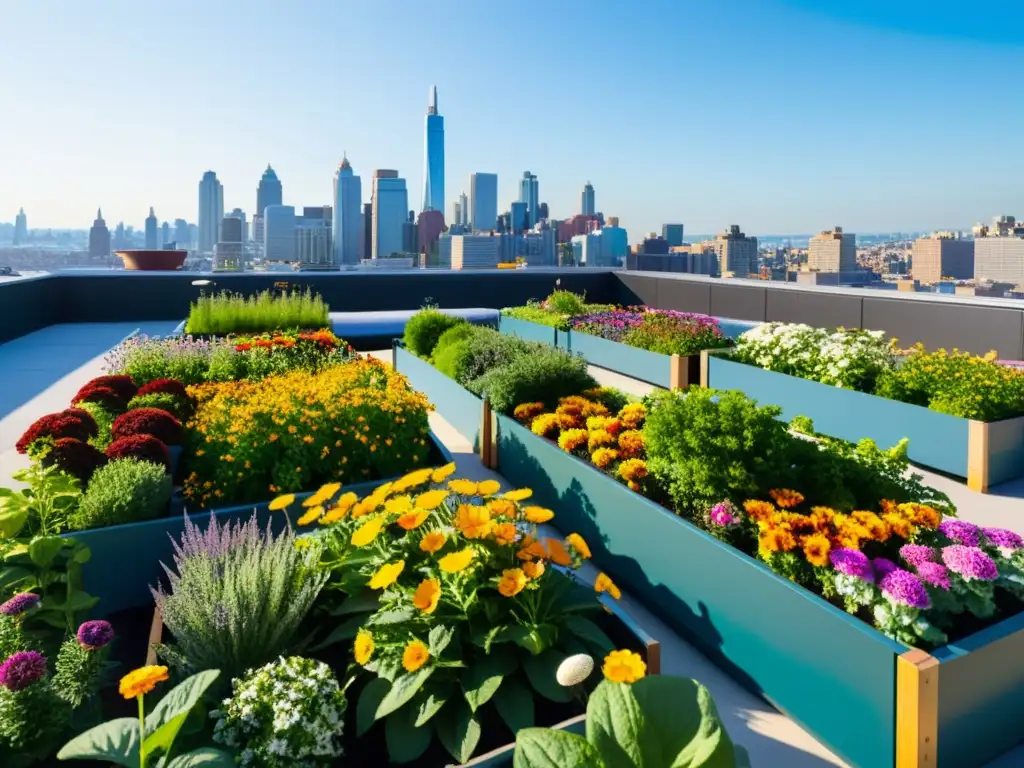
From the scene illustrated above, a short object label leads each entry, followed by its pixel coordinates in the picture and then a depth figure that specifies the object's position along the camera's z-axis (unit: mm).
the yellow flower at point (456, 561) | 1838
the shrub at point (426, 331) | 7320
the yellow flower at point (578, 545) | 2176
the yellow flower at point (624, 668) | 1497
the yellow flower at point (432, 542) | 2018
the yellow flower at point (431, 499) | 2225
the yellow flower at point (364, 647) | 1807
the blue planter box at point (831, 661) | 1807
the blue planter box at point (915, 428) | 4113
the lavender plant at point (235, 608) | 1965
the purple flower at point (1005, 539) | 2311
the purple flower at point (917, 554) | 2082
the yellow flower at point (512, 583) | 1885
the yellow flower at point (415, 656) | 1762
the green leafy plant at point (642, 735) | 1358
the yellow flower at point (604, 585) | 2026
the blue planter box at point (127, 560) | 2750
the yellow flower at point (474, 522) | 1999
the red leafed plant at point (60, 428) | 3256
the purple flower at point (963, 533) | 2273
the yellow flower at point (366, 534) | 2092
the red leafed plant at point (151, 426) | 3549
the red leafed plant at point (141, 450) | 3197
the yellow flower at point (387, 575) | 1915
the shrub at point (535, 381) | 4625
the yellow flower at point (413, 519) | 2129
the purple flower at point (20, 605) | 1878
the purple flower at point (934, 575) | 1981
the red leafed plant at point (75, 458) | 3051
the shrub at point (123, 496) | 2832
